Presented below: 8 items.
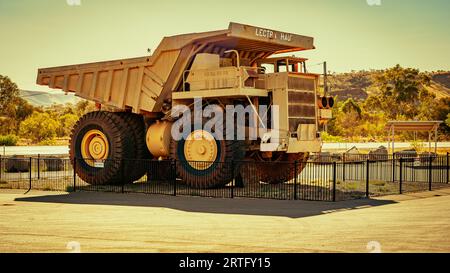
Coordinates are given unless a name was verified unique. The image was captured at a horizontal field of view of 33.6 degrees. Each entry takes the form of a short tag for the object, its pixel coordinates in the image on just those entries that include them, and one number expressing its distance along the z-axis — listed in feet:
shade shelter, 132.77
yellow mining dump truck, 74.59
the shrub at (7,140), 215.92
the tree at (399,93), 339.36
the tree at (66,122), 321.11
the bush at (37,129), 277.23
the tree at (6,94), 308.19
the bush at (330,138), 267.10
